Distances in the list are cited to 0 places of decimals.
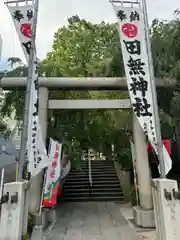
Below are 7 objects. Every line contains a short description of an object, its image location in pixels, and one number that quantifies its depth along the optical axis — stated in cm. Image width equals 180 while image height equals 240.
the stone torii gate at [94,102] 551
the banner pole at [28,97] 408
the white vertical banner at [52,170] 474
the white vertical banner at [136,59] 458
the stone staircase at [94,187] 830
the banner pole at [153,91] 414
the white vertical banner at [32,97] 434
